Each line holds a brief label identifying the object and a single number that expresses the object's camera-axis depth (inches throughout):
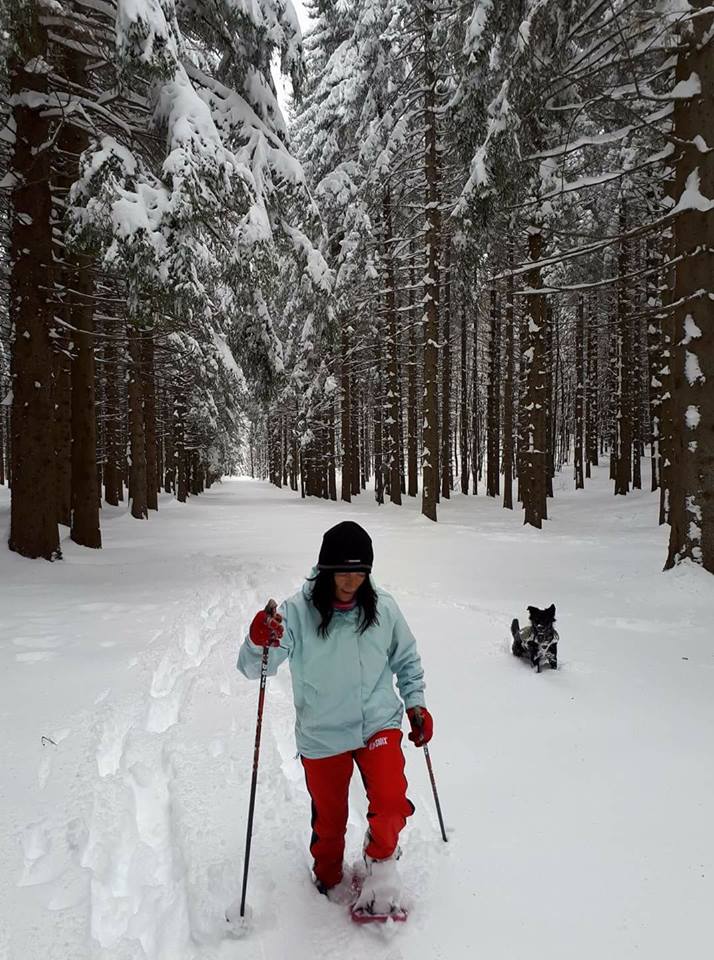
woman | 103.2
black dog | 215.8
